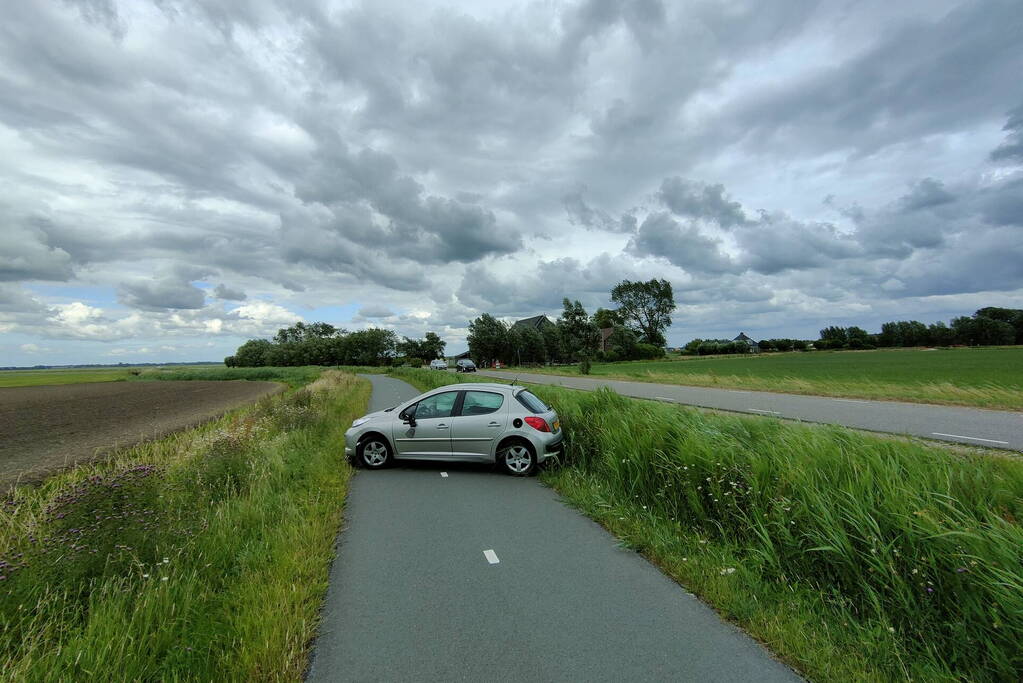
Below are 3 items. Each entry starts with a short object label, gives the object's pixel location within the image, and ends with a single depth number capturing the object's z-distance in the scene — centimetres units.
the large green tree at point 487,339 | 7831
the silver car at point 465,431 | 820
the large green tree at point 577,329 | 7644
